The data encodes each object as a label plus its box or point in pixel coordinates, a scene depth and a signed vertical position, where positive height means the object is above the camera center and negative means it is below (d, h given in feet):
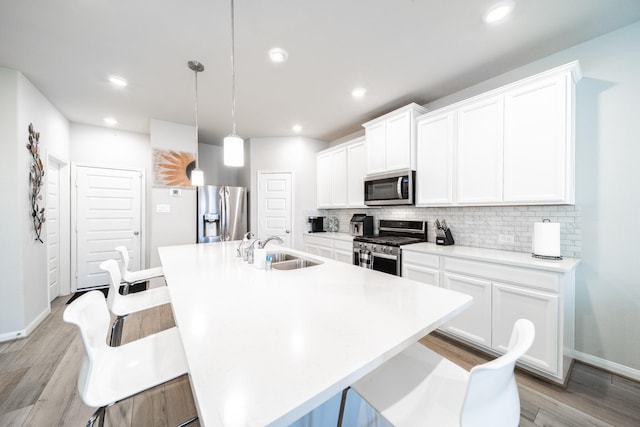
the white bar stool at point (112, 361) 3.10 -2.25
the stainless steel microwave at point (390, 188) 9.84 +1.00
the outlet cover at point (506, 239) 8.01 -0.87
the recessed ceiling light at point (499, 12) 5.47 +4.61
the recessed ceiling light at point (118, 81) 8.60 +4.63
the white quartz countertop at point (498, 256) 5.91 -1.25
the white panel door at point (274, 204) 15.21 +0.46
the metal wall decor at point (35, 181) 8.87 +1.08
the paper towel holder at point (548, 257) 6.47 -1.18
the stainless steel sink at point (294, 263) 7.04 -1.50
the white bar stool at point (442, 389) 2.24 -2.20
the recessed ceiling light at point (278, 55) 7.01 +4.58
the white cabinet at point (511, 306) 5.82 -2.41
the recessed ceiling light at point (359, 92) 9.44 +4.69
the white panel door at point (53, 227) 10.91 -0.74
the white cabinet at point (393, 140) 9.85 +3.07
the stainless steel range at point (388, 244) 9.38 -1.32
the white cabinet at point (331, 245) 11.77 -1.79
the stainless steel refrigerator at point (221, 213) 13.74 -0.10
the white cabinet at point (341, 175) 12.73 +2.05
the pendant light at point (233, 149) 5.97 +1.51
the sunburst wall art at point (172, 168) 12.59 +2.27
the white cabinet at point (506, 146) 6.40 +2.05
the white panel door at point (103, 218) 12.84 -0.40
